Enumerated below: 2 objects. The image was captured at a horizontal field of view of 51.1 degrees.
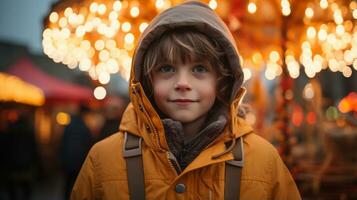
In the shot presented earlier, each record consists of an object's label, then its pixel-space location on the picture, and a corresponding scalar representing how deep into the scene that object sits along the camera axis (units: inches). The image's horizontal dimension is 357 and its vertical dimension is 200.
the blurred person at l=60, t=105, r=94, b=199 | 218.2
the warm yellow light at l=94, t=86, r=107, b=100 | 265.5
